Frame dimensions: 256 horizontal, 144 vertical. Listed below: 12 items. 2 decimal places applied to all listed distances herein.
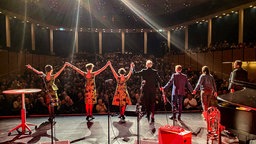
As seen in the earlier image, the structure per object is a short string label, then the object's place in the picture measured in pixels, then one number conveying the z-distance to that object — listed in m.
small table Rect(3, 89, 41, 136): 5.20
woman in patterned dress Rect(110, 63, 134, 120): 6.41
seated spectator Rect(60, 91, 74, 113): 7.72
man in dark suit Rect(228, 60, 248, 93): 5.94
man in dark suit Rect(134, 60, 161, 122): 6.10
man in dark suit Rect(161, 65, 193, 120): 6.26
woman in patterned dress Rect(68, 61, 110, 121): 6.28
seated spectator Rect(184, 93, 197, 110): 8.01
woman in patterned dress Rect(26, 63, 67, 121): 6.14
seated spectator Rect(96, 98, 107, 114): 7.45
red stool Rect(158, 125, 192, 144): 3.80
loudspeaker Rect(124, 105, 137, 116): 6.95
